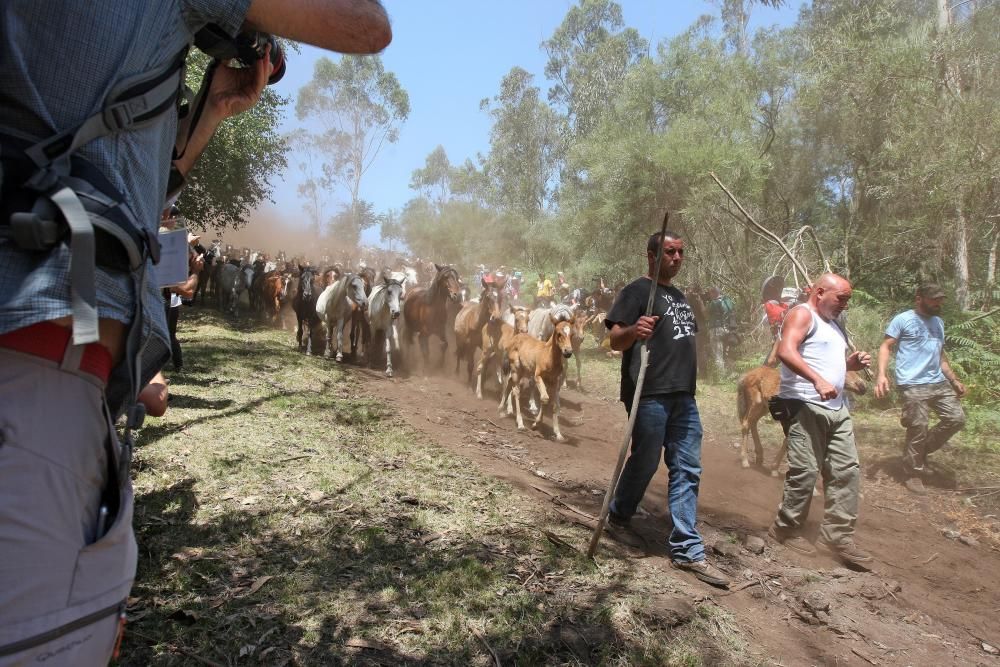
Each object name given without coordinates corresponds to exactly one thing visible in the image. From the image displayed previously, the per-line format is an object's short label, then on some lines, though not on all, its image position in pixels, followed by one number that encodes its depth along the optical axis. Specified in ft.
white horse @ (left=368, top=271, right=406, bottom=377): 43.29
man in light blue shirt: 24.91
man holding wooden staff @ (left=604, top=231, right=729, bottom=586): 14.93
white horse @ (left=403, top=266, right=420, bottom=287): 63.98
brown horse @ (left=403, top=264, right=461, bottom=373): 44.93
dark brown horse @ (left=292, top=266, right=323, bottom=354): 49.78
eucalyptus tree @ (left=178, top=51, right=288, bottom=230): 55.06
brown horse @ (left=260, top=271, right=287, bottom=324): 64.08
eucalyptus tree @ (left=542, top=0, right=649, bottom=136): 119.55
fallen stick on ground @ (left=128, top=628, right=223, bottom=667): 9.40
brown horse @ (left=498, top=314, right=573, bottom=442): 29.63
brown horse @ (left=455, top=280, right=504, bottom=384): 41.96
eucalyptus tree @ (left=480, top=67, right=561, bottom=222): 158.30
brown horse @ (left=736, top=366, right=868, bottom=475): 27.40
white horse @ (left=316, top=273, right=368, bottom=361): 44.70
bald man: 16.99
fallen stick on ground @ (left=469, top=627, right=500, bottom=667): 10.15
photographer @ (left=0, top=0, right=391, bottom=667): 3.28
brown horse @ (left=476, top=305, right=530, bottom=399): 38.78
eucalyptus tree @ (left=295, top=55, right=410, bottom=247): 187.11
